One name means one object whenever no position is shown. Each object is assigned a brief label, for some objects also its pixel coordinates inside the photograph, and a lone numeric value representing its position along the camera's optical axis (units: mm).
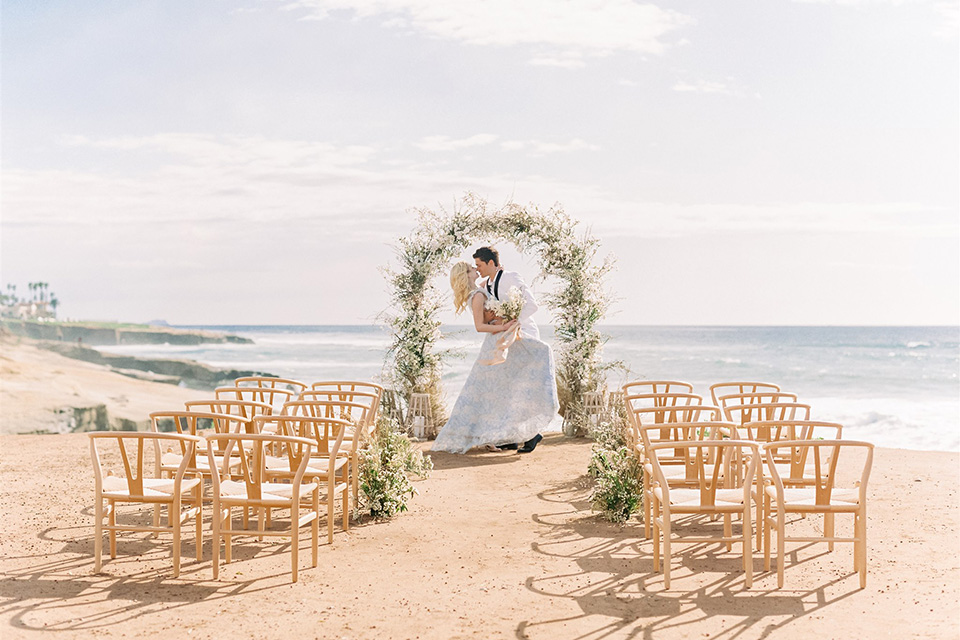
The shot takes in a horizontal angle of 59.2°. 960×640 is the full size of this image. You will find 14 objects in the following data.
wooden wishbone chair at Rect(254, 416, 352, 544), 5141
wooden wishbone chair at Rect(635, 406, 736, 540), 4695
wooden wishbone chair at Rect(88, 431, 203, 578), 4680
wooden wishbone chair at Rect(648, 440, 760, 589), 4539
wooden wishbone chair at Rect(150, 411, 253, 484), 5227
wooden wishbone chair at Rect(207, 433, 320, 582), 4684
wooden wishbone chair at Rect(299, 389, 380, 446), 6662
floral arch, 10758
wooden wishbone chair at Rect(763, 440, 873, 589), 4512
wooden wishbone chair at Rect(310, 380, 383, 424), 7020
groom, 9469
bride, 9555
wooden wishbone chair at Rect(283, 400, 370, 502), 6232
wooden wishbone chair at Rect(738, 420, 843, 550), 4836
